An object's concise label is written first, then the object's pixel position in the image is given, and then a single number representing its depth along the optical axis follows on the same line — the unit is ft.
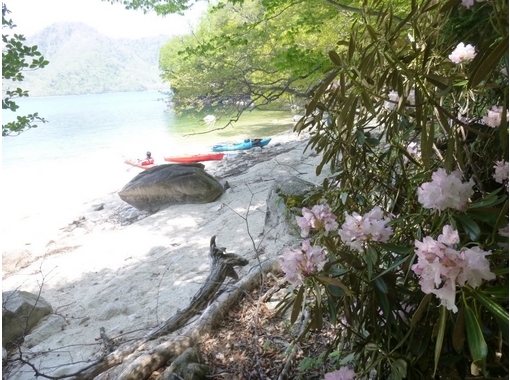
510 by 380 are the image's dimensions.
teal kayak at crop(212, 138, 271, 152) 33.96
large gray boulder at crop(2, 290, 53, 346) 9.25
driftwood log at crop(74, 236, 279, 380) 5.42
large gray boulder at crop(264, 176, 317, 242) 9.76
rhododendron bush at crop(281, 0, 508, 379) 1.71
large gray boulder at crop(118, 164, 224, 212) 18.80
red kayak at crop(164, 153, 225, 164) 31.58
